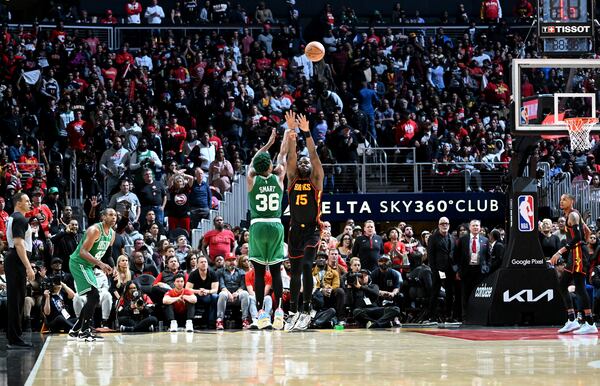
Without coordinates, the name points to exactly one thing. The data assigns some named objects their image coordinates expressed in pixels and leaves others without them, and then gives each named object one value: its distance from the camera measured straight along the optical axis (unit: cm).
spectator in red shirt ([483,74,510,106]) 3123
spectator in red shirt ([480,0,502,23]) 3466
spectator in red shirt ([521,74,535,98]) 2911
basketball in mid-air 1744
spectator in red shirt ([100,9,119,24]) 3099
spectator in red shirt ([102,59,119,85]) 2781
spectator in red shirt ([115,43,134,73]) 2842
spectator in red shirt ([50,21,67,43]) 2898
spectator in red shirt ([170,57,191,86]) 2806
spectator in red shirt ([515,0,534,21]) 3519
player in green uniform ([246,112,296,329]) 1509
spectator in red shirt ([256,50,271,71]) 2991
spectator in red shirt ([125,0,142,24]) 3134
